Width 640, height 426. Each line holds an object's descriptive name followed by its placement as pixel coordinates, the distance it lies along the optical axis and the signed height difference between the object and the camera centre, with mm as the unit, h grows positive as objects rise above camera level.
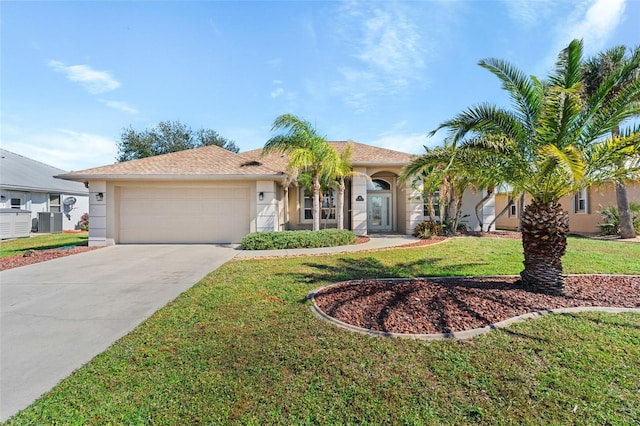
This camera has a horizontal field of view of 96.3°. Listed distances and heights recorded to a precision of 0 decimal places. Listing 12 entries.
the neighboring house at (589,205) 16234 +293
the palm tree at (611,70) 13674 +6878
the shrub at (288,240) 11359 -1021
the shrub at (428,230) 13867 -868
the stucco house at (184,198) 12523 +818
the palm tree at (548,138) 5125 +1394
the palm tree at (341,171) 13266 +2010
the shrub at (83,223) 22375 -428
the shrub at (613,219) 14523 -469
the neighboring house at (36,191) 18625 +1933
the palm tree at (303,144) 12016 +3040
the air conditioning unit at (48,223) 19622 -329
